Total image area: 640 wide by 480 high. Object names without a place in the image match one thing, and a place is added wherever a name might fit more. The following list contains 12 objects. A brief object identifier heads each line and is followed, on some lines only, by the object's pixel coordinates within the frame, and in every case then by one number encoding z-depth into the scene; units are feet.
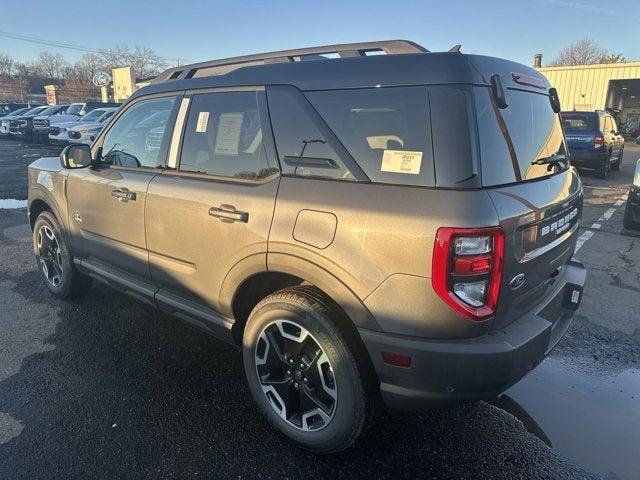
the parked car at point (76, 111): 65.87
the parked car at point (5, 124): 79.57
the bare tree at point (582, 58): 213.46
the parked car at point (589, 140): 42.01
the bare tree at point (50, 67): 237.45
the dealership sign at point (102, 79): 128.77
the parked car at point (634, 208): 21.85
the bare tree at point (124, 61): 214.22
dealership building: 99.86
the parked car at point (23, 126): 72.38
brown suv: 6.40
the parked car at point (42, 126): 66.80
